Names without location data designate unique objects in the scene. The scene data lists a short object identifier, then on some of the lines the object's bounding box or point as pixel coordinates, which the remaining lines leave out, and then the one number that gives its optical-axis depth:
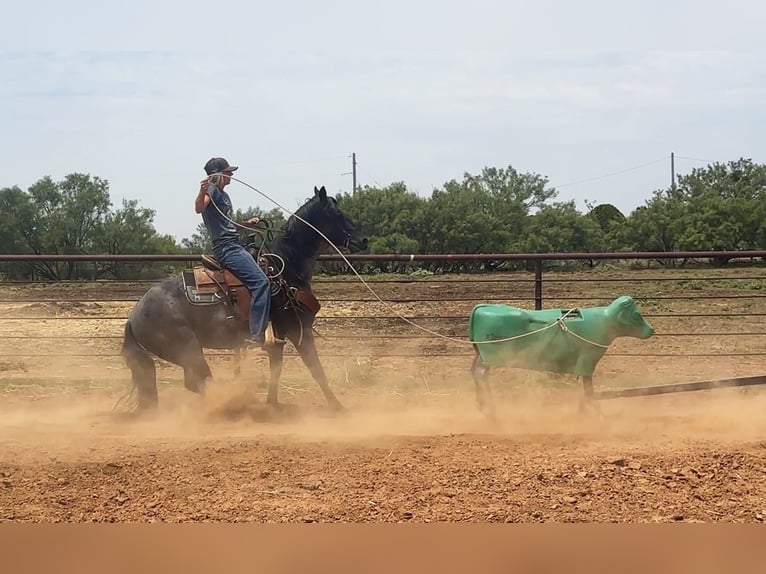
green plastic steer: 6.17
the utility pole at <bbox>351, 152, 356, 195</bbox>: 62.86
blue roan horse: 6.75
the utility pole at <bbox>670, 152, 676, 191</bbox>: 83.29
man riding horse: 6.59
